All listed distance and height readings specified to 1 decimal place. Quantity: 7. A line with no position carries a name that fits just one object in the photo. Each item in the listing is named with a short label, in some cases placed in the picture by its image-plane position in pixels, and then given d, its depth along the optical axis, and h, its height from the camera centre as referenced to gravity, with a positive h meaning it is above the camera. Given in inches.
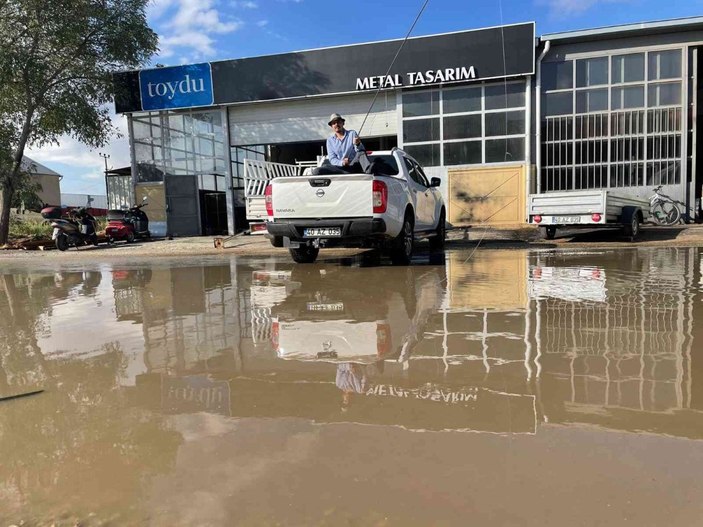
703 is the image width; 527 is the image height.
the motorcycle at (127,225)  713.0 +6.8
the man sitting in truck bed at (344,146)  350.6 +48.8
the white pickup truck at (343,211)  327.3 +6.4
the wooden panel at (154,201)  844.0 +42.7
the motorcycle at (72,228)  629.9 +4.7
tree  669.3 +215.4
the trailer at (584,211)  503.4 +2.3
